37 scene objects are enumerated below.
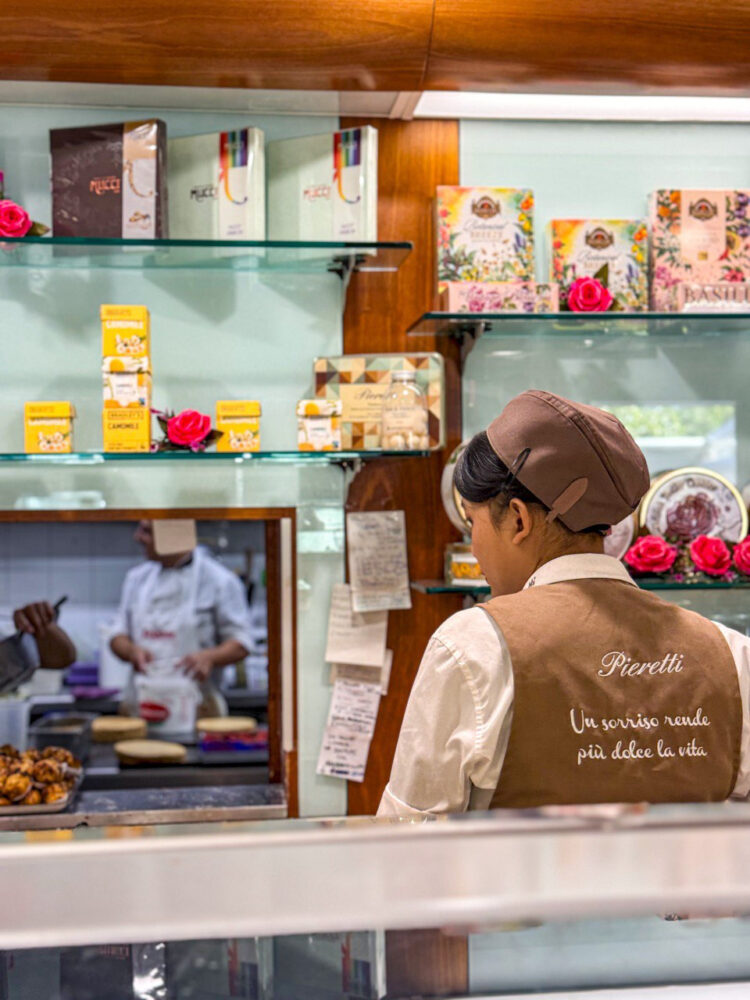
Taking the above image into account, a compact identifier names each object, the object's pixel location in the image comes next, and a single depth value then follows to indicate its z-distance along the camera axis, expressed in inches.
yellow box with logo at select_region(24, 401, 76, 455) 98.4
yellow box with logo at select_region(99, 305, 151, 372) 95.8
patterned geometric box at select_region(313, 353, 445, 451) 101.9
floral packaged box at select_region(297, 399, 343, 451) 100.3
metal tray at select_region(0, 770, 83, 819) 99.2
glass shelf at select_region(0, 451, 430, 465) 98.2
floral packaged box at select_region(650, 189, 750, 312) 107.3
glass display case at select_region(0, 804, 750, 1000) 23.5
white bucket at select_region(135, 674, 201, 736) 183.2
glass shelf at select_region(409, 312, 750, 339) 103.2
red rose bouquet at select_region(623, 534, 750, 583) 102.3
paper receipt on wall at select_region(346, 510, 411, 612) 108.4
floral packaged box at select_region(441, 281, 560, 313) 103.3
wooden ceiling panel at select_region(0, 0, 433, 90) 83.6
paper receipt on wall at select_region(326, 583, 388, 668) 108.4
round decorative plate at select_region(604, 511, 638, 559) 104.6
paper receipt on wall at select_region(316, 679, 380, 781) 108.0
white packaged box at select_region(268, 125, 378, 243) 101.5
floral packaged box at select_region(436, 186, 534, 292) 106.0
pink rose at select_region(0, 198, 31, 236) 97.3
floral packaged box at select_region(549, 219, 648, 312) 107.7
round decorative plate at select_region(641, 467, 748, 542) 106.7
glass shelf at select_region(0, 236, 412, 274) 100.0
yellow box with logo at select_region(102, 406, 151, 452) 97.9
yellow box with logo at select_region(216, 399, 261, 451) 99.9
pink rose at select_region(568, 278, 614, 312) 102.6
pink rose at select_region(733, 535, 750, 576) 102.1
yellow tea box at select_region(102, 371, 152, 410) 97.0
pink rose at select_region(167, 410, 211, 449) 97.7
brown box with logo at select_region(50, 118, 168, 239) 99.6
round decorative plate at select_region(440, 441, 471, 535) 104.0
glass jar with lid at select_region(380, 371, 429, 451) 100.7
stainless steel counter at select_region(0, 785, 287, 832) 99.9
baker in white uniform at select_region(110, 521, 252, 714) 187.8
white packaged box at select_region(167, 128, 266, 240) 101.7
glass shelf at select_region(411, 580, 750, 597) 101.5
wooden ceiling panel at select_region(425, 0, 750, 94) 85.0
